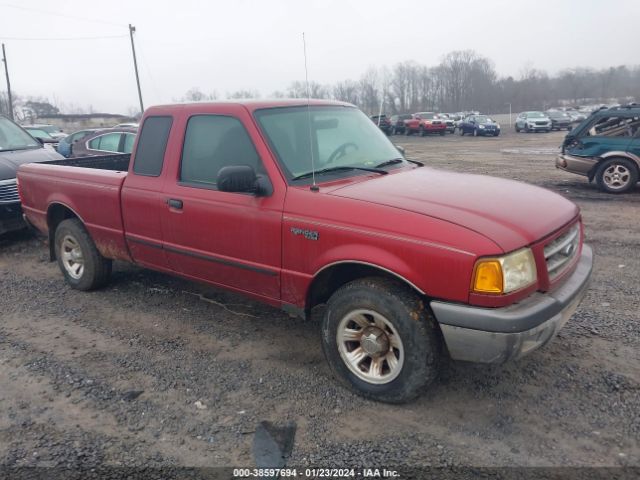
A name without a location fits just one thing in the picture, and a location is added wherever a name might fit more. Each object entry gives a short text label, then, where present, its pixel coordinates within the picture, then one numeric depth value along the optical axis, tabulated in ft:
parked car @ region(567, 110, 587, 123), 136.18
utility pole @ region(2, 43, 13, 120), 145.28
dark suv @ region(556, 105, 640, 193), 34.09
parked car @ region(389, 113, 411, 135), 129.80
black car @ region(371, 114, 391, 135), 126.62
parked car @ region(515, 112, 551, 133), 114.73
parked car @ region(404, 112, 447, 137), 121.39
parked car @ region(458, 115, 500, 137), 112.16
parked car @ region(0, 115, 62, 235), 23.93
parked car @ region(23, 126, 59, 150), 68.99
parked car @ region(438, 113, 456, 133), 124.98
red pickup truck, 9.55
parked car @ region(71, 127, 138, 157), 33.17
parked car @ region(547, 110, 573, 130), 118.62
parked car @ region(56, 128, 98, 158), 47.66
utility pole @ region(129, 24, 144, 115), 112.68
